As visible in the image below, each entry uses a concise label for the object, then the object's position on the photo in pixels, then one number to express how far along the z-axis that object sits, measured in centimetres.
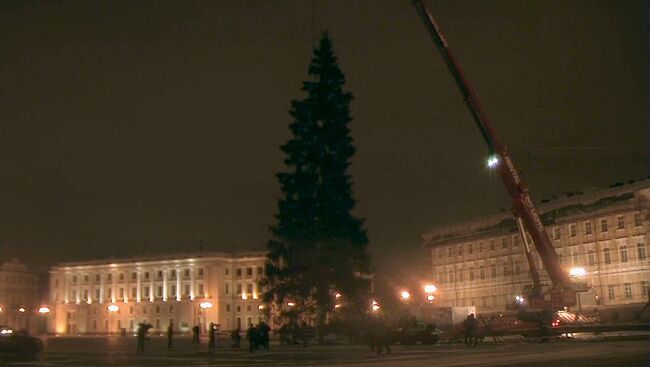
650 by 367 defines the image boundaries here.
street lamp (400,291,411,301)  7381
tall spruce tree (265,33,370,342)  5250
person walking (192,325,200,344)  5569
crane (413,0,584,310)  4934
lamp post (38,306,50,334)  16027
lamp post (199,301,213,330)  13570
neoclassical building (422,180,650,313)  8631
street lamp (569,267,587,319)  5665
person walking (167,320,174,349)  5003
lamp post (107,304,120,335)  14592
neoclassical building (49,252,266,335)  14738
